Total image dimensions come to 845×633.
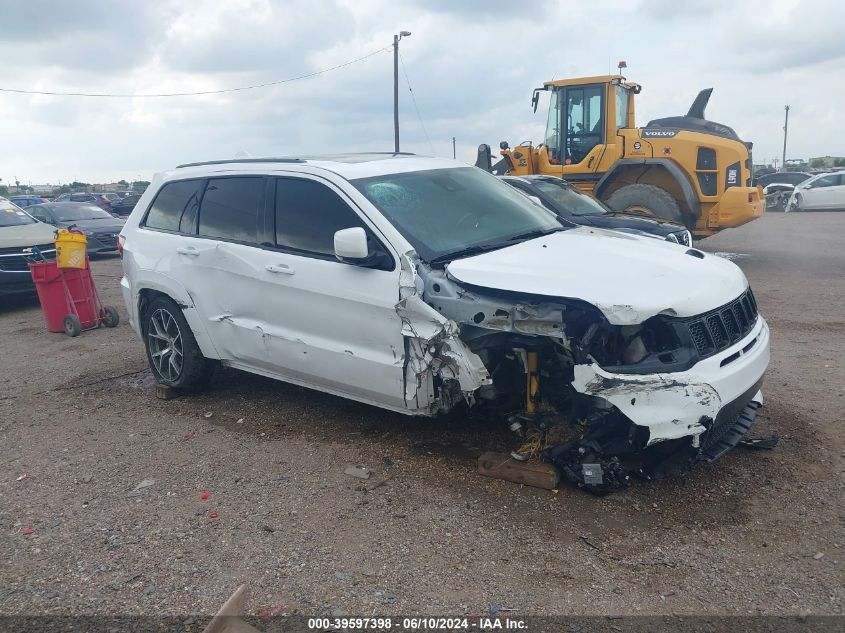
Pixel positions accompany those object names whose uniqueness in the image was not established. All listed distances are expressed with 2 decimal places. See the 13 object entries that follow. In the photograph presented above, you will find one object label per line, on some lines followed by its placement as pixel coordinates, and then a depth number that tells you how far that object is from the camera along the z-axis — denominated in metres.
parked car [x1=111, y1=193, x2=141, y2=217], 23.91
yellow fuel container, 8.06
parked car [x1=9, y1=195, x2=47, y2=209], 24.28
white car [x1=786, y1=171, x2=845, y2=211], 24.72
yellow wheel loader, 11.75
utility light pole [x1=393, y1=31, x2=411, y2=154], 26.36
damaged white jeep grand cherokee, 3.53
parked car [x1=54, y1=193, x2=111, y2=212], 28.58
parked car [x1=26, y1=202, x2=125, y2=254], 16.22
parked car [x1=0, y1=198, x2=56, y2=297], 9.89
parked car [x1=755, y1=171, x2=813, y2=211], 27.70
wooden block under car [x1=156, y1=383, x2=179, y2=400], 5.77
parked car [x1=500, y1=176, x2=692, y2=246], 8.62
